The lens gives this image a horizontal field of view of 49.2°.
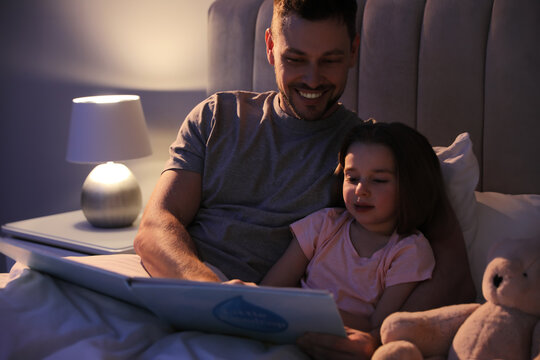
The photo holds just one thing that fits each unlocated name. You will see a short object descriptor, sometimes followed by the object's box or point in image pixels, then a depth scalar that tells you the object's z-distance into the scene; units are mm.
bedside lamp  2051
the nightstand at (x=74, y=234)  1899
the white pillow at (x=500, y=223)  1284
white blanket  969
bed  1016
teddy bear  884
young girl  1180
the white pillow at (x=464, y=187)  1323
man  1397
